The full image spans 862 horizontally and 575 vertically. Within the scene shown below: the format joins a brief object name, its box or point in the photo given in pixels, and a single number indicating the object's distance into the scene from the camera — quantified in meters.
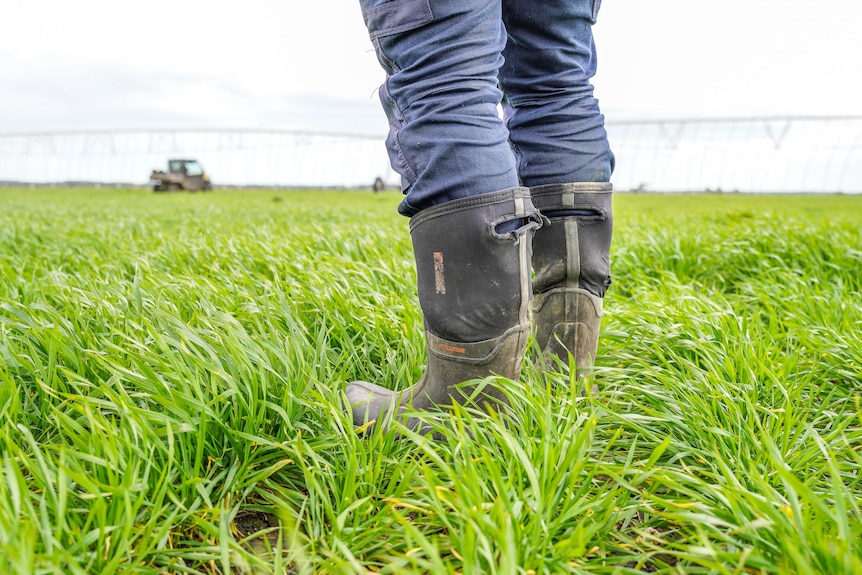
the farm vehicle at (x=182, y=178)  24.19
